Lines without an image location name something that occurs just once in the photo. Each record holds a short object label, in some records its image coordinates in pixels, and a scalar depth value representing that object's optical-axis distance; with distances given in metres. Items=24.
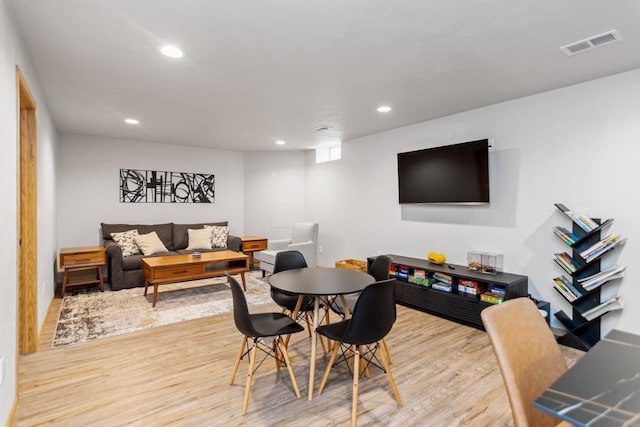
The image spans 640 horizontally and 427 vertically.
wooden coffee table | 4.20
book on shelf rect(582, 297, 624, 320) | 3.00
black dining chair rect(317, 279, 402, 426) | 2.03
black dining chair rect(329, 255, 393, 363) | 2.86
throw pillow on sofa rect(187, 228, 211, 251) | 6.04
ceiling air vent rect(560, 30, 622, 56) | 2.34
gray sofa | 4.93
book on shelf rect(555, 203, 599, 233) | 3.10
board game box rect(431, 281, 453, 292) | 3.88
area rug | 3.47
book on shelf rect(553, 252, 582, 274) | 3.18
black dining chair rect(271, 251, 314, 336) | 2.97
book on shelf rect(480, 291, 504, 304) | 3.43
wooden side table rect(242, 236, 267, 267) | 6.30
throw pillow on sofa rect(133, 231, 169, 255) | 5.45
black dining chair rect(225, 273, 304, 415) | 2.11
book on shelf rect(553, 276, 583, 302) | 3.18
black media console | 3.50
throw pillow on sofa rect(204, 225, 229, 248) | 6.25
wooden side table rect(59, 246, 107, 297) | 4.65
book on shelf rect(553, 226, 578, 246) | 3.21
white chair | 5.98
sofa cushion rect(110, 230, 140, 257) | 5.30
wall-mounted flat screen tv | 3.91
